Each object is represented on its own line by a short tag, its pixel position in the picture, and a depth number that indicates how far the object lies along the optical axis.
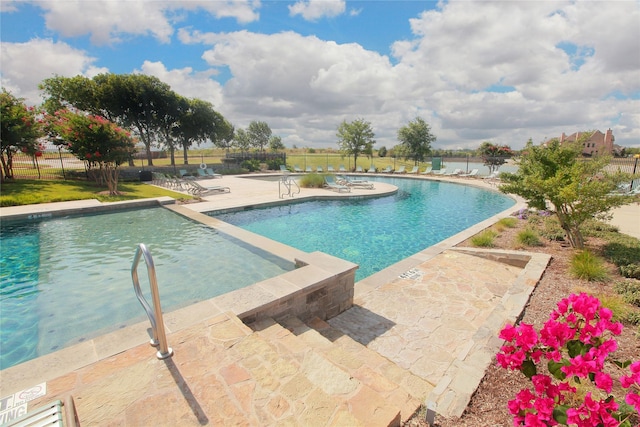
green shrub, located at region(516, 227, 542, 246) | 6.34
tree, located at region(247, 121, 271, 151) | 76.69
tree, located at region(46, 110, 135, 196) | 12.07
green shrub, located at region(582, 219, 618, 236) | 6.66
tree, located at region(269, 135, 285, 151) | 69.47
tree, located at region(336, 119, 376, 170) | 27.42
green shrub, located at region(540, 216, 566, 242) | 6.56
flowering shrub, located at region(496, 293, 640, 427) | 1.35
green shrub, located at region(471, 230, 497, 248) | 6.51
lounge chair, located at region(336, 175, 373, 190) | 15.85
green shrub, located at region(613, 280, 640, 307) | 3.71
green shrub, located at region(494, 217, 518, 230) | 7.95
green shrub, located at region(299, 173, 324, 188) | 15.69
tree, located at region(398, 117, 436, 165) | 30.41
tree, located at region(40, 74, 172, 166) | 22.53
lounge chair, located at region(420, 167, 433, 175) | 25.10
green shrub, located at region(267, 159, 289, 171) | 28.67
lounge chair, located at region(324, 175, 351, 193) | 14.79
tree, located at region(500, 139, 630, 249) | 4.89
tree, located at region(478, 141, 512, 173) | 26.33
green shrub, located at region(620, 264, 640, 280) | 4.46
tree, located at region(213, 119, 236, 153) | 31.31
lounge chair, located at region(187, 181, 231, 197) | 13.53
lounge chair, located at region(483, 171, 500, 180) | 19.29
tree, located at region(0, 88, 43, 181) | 12.96
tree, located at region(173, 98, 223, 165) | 27.73
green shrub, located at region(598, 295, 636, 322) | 3.30
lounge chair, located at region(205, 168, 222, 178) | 22.13
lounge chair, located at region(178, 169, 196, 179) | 19.80
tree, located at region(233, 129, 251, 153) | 75.44
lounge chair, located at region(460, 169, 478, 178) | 22.58
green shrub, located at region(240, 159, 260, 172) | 27.30
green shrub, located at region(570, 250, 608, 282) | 4.43
